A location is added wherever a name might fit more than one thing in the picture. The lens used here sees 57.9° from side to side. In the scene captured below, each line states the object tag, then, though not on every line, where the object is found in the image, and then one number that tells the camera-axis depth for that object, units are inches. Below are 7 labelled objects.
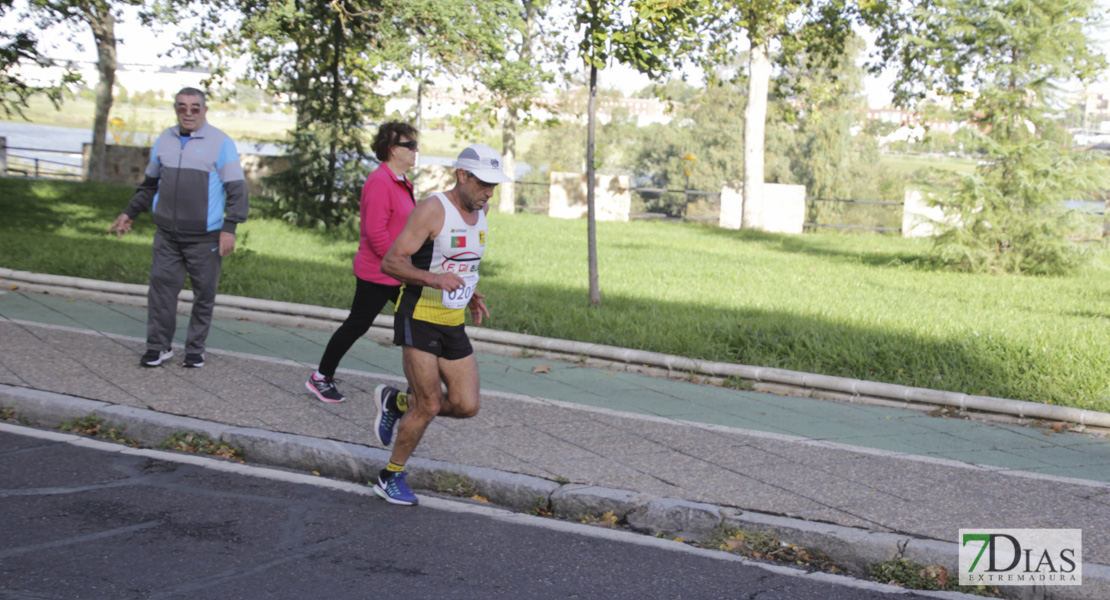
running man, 188.4
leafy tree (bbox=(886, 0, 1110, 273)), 619.5
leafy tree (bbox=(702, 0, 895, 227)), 711.1
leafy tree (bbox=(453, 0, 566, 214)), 582.9
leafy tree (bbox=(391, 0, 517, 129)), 566.6
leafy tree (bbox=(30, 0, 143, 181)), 1008.9
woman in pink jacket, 252.7
